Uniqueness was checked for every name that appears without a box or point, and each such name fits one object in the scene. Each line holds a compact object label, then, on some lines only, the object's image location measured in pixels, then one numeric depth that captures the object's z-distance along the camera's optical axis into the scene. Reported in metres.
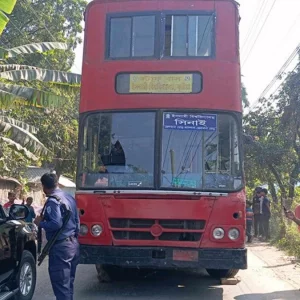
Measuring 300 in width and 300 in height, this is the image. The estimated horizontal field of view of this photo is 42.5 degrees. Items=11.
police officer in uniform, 4.24
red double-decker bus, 5.27
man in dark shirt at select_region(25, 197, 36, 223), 9.67
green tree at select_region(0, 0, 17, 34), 7.93
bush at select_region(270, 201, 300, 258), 9.38
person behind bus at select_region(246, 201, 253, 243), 12.10
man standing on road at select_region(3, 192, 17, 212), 9.91
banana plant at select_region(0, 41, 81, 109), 10.06
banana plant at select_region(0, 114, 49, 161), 10.20
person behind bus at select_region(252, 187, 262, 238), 12.67
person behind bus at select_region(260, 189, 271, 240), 12.36
